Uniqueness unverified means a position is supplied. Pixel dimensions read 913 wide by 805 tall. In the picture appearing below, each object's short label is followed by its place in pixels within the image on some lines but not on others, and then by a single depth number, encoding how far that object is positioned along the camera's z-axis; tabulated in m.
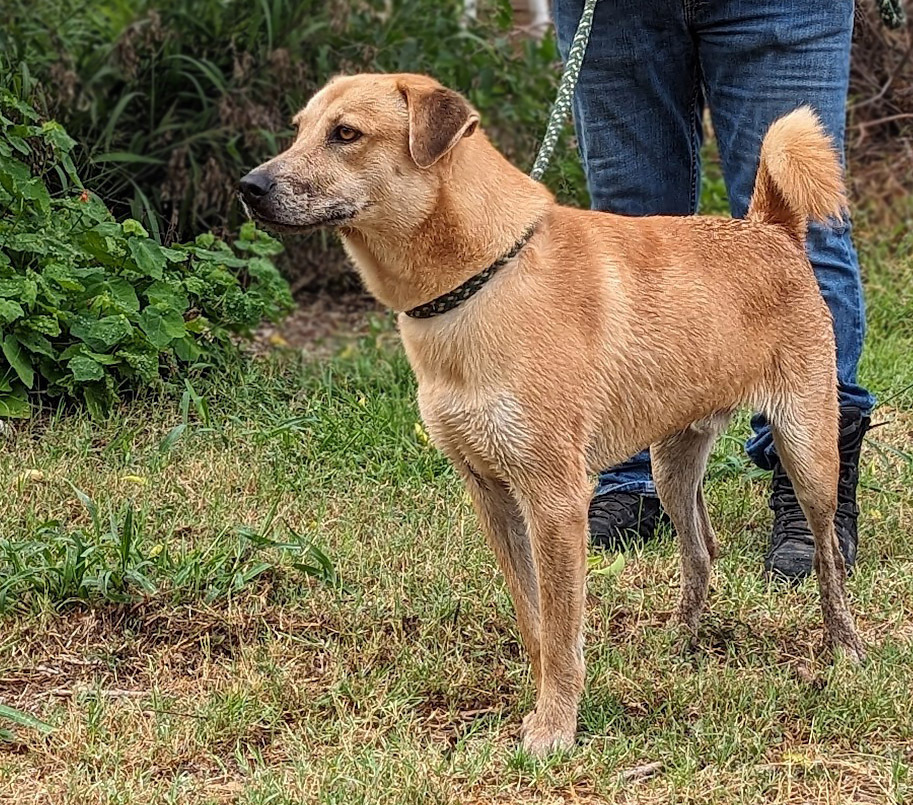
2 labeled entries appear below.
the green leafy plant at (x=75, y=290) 9.40
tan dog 5.78
